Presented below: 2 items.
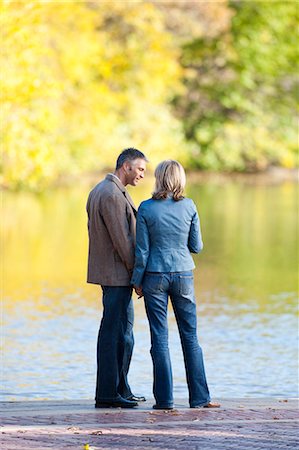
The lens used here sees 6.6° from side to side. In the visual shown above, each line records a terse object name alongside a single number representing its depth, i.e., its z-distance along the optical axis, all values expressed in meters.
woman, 17.47
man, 17.85
